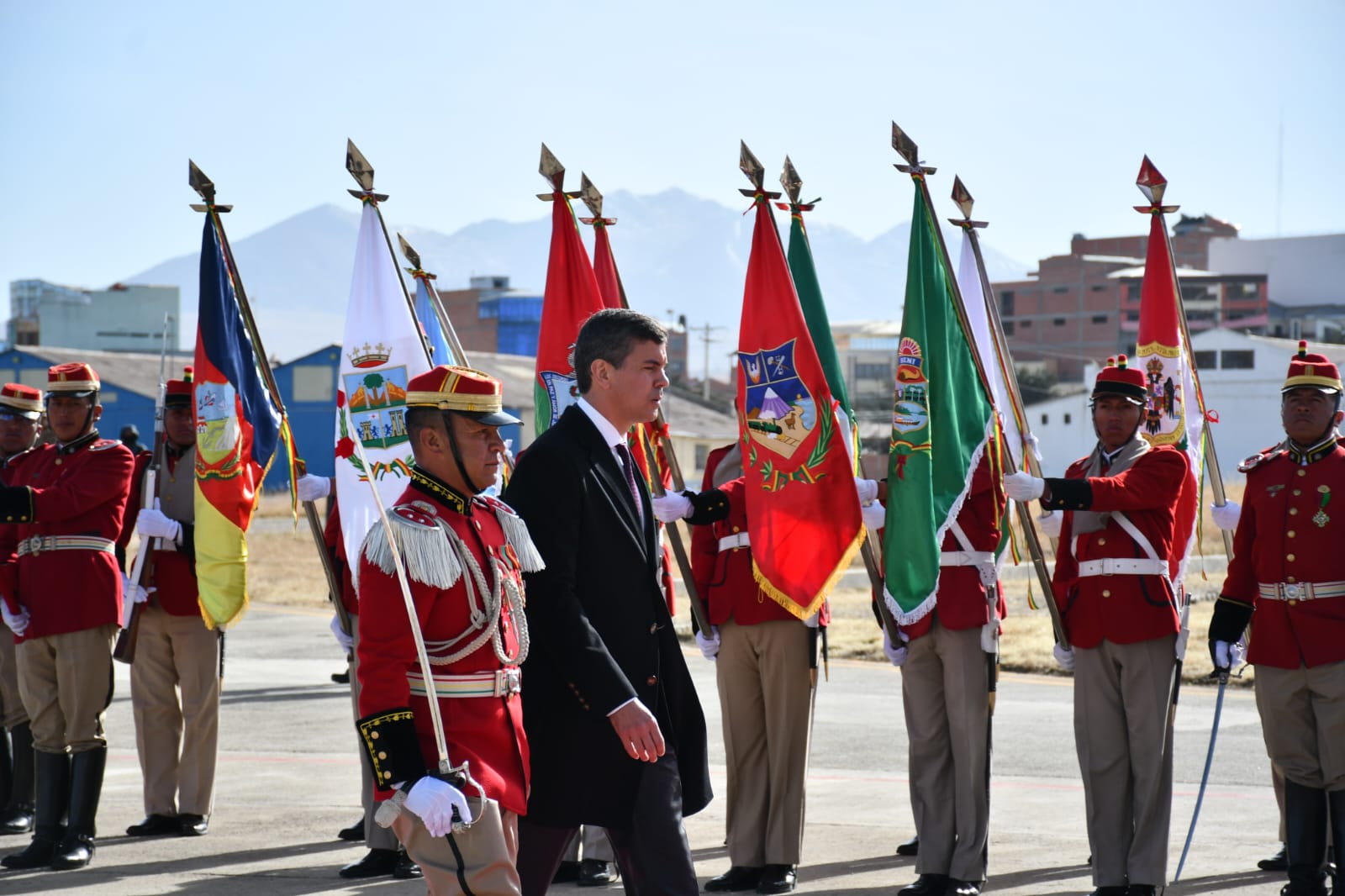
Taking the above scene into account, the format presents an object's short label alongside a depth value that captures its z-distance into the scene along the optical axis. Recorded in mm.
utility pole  72606
